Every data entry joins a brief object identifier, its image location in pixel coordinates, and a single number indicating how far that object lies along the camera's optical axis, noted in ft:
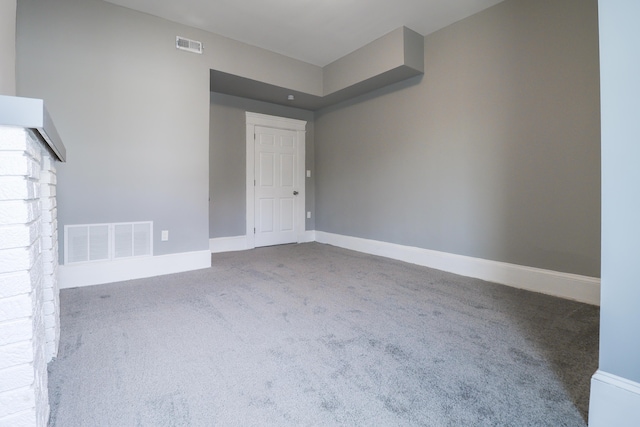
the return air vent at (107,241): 9.91
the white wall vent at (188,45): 11.59
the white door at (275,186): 17.00
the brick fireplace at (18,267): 2.70
